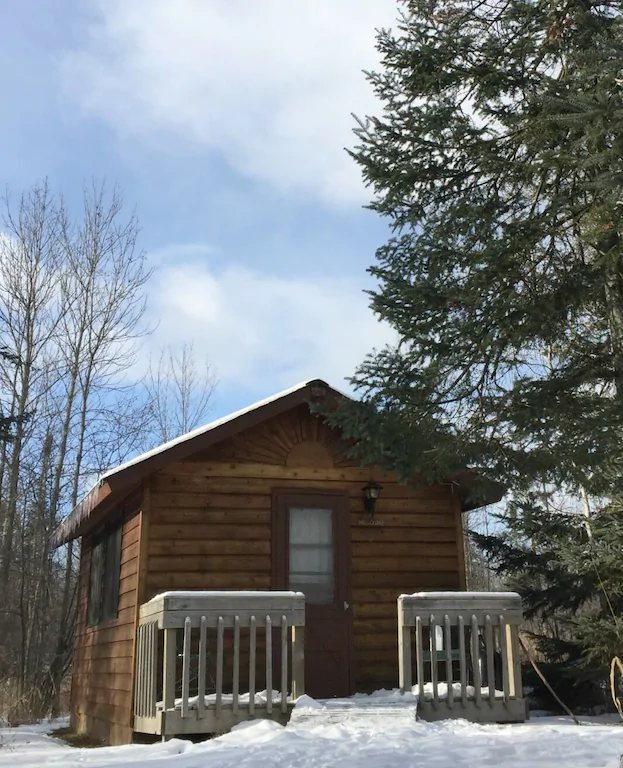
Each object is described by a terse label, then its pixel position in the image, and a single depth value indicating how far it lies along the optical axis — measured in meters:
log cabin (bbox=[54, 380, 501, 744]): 9.60
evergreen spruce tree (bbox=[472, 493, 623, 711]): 9.88
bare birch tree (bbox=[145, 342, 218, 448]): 28.05
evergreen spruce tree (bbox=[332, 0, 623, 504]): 7.09
